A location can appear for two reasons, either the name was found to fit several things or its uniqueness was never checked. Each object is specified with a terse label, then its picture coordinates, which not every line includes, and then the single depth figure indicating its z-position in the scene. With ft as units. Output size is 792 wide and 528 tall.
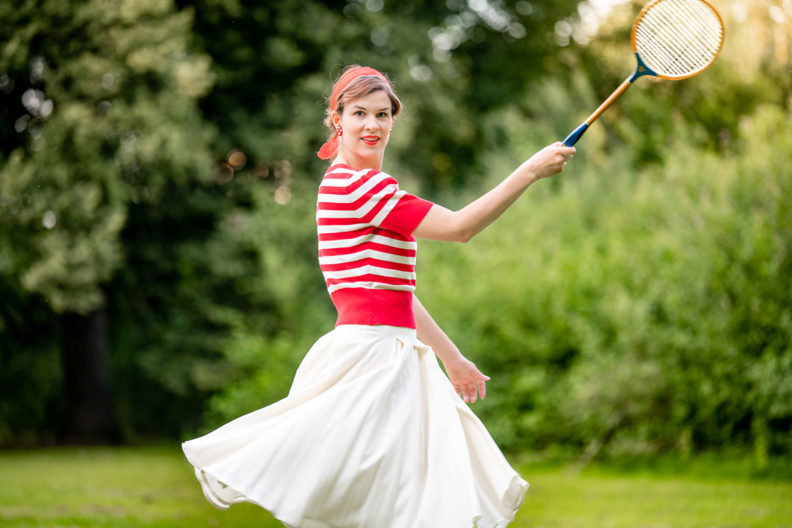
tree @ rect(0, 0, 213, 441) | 83.51
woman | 19.75
